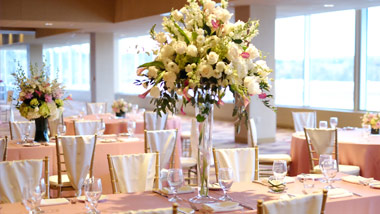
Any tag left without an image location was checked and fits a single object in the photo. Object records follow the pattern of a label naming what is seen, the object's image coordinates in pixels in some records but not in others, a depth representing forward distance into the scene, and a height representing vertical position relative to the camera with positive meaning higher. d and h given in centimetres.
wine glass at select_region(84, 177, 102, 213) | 322 -68
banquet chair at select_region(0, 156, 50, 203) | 395 -73
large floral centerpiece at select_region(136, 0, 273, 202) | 342 +6
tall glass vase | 363 -50
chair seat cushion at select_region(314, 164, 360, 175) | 636 -107
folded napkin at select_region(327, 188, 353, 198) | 360 -77
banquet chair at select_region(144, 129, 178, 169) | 608 -74
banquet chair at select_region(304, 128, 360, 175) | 646 -80
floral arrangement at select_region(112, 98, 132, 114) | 959 -54
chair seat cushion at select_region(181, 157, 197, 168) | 688 -108
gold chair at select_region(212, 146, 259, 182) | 463 -69
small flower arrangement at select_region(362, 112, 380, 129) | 712 -56
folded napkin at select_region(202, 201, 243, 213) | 332 -79
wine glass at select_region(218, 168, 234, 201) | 349 -64
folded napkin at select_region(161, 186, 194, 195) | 373 -78
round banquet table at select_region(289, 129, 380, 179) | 645 -93
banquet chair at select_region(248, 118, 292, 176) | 722 -106
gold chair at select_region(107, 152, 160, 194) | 424 -78
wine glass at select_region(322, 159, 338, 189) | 378 -62
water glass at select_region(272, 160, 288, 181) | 381 -64
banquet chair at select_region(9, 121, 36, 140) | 652 -67
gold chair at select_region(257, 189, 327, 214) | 274 -65
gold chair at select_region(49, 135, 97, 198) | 563 -109
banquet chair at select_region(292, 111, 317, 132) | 913 -72
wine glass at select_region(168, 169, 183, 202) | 349 -65
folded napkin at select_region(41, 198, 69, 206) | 346 -80
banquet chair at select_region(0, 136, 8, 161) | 522 -70
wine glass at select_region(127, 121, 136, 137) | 691 -64
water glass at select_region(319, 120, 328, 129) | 726 -64
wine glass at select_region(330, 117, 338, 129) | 759 -62
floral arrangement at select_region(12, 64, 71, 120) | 618 -22
